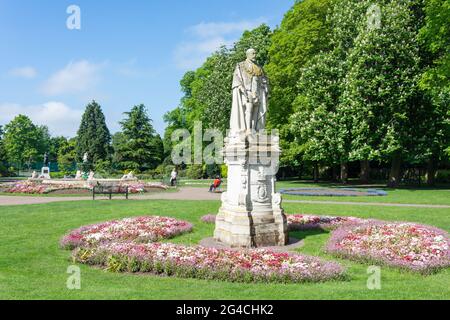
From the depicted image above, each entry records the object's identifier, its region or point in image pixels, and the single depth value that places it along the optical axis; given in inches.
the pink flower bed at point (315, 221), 551.9
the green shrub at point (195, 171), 2069.4
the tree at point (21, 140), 3101.4
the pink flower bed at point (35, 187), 1131.3
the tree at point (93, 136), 3021.7
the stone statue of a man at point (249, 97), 451.2
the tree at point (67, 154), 3046.3
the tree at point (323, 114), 1175.6
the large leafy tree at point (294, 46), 1331.2
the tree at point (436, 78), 896.9
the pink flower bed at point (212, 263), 315.3
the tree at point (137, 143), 2301.9
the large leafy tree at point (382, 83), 1101.1
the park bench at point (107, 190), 965.2
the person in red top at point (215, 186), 1171.5
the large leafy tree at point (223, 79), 1625.2
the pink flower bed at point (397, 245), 352.8
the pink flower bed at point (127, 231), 444.1
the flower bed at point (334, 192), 1001.5
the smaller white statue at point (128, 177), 1489.9
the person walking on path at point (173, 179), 1397.1
